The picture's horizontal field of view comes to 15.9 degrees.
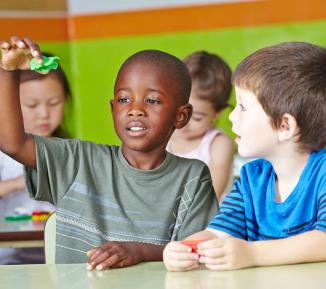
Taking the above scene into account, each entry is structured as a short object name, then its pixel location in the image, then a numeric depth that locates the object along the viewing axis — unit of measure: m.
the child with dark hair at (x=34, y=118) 3.24
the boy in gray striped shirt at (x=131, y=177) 1.97
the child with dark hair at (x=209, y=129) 3.27
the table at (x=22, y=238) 2.56
